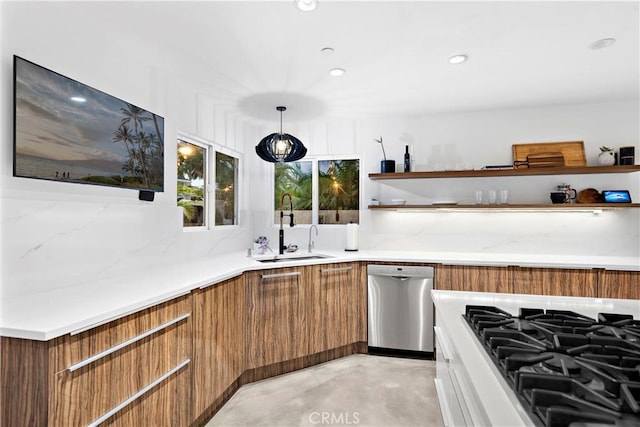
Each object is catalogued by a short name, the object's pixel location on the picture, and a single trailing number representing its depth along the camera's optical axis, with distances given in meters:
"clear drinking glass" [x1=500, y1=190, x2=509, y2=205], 3.45
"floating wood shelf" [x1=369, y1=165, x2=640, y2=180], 3.19
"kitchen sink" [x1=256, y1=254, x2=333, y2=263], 3.06
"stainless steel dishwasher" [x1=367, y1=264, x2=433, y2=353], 3.07
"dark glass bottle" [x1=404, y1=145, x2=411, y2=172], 3.70
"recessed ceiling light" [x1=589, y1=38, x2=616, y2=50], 2.20
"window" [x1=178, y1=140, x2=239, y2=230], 2.99
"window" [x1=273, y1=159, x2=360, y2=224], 4.02
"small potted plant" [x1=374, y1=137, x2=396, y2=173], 3.73
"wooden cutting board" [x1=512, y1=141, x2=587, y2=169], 3.43
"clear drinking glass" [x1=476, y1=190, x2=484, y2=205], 3.52
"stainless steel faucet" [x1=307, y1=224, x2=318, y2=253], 3.68
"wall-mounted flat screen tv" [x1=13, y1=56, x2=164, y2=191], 1.60
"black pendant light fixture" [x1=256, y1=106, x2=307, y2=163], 3.09
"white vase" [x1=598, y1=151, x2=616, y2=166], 3.23
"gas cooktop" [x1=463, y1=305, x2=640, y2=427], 0.59
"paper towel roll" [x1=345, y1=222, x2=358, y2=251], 3.70
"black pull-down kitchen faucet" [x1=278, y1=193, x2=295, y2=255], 3.47
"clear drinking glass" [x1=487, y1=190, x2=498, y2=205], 3.49
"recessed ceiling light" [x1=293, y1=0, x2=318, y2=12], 1.80
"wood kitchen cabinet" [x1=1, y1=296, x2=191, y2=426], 1.18
